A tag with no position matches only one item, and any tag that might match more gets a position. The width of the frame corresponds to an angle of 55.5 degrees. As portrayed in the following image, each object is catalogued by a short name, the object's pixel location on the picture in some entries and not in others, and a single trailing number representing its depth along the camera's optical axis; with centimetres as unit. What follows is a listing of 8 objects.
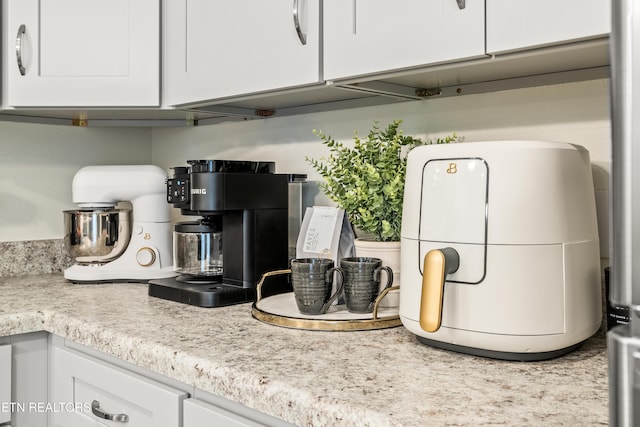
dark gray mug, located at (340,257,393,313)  119
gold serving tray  115
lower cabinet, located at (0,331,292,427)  97
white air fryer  89
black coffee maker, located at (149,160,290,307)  140
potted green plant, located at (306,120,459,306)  126
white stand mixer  176
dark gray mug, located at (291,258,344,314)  118
